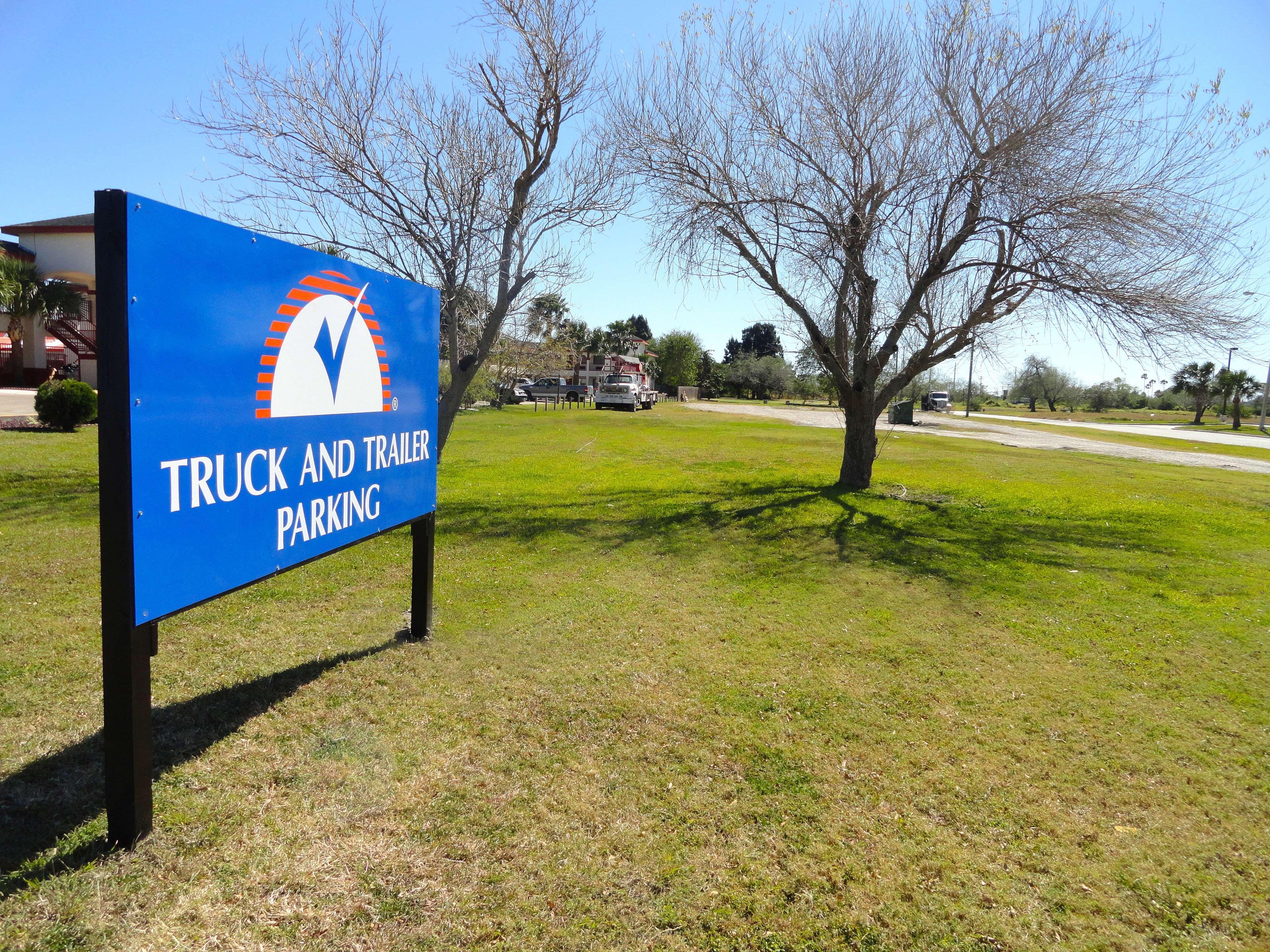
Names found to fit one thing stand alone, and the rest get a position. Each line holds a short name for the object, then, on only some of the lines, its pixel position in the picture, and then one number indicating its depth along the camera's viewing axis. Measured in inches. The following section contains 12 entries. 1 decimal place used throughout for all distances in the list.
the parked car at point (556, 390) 2032.5
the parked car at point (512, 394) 1483.9
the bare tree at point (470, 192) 378.0
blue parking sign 99.7
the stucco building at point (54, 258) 1142.5
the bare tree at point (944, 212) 377.7
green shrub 608.1
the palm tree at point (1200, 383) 2133.4
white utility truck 1615.4
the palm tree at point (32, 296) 882.1
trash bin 1421.0
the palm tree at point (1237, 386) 1882.4
